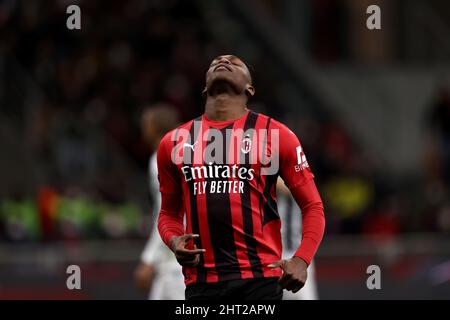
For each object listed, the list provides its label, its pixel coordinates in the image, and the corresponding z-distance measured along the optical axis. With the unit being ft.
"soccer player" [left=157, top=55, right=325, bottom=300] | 34.06
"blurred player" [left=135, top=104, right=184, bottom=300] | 49.08
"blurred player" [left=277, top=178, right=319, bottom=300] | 56.24
